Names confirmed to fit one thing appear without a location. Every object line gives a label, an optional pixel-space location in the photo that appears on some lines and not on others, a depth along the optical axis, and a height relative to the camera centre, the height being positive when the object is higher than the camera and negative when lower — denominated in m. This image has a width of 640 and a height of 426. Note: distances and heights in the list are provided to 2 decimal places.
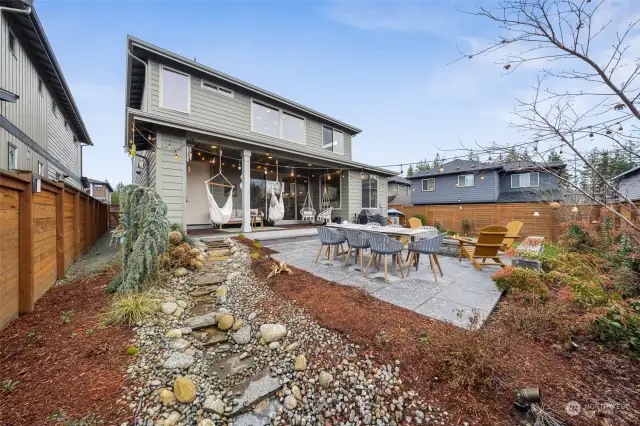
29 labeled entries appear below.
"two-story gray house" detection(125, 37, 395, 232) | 5.62 +2.01
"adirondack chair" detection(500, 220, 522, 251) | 6.61 -0.46
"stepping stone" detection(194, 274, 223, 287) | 3.59 -1.04
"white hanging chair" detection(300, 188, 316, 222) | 10.26 +0.13
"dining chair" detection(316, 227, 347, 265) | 4.82 -0.51
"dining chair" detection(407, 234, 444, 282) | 4.01 -0.58
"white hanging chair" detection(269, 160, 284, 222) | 8.02 +0.14
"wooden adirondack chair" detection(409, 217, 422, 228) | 7.11 -0.32
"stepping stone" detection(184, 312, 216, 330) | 2.62 -1.24
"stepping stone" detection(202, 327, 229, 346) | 2.42 -1.32
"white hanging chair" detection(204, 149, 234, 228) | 6.10 +0.03
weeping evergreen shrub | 3.18 -0.31
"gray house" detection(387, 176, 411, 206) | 23.58 +2.31
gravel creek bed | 1.69 -1.36
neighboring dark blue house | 15.41 +1.83
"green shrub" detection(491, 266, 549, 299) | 3.35 -1.03
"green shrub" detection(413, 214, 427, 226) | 13.61 -0.33
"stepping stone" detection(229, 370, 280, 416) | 1.74 -1.41
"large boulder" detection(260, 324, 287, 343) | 2.43 -1.25
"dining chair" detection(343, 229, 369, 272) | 4.43 -0.52
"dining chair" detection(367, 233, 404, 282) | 4.03 -0.57
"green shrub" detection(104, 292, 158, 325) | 2.54 -1.09
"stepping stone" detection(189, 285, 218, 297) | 3.30 -1.12
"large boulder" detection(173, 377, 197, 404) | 1.74 -1.33
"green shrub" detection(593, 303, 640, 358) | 2.14 -1.12
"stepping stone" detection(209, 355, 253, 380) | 2.06 -1.39
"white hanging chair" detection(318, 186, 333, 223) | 9.83 +0.31
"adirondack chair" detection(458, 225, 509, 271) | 4.67 -0.65
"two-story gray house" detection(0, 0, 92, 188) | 4.94 +3.22
